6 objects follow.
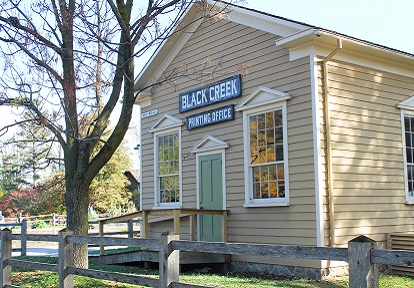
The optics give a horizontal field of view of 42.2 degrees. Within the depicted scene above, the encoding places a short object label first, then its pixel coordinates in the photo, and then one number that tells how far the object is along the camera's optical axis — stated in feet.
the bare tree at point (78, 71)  34.30
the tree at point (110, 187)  141.18
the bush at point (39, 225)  119.75
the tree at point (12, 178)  196.95
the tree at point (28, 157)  189.06
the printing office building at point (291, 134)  37.22
